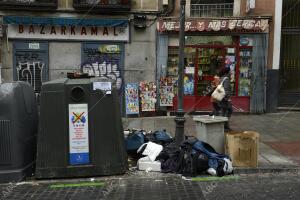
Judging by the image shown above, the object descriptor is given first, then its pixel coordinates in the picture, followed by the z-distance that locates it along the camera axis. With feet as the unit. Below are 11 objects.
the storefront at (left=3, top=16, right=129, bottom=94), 45.68
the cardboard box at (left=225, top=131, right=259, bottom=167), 24.99
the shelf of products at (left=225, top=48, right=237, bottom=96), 46.32
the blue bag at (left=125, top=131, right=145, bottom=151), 27.32
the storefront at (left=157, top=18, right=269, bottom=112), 45.78
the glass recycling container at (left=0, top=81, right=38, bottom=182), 23.20
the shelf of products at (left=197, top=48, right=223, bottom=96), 46.50
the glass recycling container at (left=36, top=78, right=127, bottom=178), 23.39
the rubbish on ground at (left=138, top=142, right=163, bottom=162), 25.71
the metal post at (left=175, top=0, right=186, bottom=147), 27.66
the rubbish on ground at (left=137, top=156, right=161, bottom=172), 25.07
